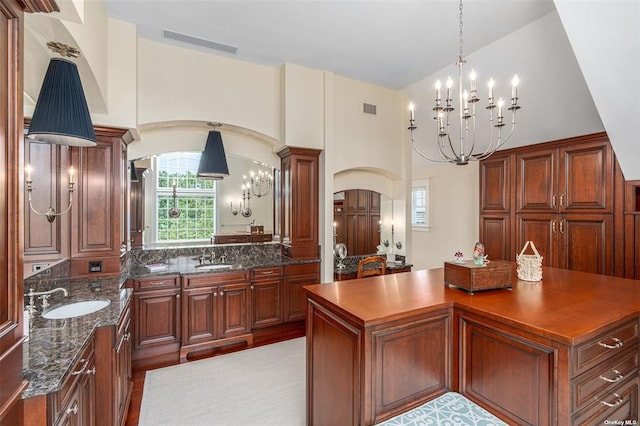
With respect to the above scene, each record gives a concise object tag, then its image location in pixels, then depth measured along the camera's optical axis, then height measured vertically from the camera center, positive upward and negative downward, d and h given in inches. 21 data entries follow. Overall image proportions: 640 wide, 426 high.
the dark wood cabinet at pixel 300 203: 167.9 +4.6
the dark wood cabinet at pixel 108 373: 73.9 -40.0
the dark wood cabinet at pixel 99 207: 118.8 +1.6
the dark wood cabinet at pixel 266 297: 151.8 -43.4
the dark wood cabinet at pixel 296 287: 161.0 -40.4
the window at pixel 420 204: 254.8 +5.7
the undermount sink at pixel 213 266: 144.4 -27.0
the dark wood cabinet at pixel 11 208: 39.7 +0.4
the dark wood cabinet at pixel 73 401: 45.4 -32.7
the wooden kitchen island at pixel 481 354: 56.1 -29.4
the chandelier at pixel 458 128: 96.1 +45.2
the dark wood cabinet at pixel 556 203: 132.7 +4.1
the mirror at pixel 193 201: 160.2 +5.5
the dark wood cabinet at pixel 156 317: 126.7 -44.8
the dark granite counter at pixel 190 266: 132.6 -26.6
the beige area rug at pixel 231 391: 95.2 -64.0
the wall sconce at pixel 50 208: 97.8 +6.1
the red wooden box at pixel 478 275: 78.0 -16.9
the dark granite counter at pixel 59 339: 48.9 -26.7
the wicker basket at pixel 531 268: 93.3 -17.5
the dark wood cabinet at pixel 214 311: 134.1 -45.6
